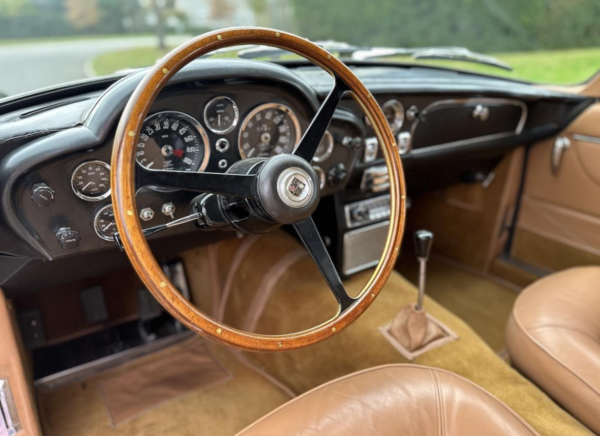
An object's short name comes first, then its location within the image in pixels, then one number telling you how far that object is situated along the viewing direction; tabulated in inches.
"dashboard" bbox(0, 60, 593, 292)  42.4
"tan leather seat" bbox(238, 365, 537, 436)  39.9
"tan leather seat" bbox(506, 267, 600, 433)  47.9
